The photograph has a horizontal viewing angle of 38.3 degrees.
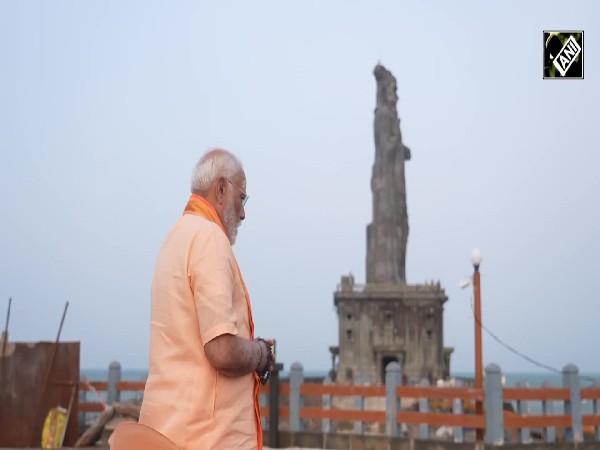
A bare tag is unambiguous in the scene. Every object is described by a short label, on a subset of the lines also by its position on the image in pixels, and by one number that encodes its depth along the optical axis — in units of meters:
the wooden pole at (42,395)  13.84
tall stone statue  49.25
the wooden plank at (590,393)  14.10
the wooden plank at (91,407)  15.09
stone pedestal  46.72
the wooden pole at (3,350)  13.91
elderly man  2.79
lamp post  14.56
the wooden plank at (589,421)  14.06
